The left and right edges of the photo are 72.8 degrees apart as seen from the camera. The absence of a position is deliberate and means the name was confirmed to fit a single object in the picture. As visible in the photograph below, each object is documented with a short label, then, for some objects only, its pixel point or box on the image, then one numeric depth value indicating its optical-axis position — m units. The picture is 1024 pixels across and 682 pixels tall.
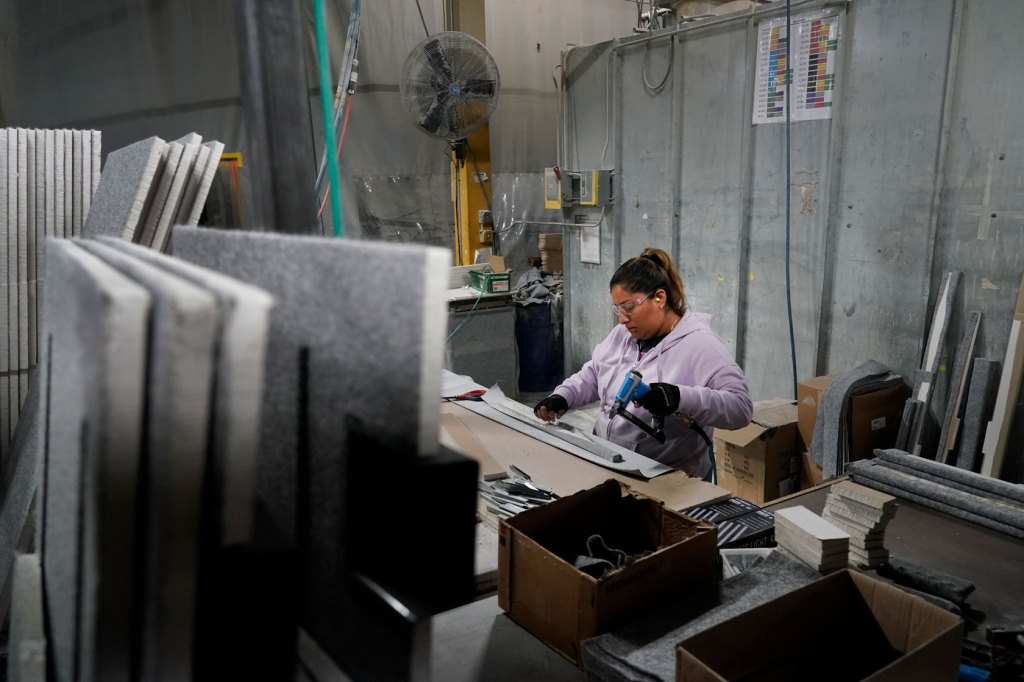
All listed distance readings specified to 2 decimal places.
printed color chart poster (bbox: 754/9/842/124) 3.03
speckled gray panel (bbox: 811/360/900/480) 2.73
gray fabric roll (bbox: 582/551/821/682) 1.05
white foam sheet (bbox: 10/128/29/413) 1.58
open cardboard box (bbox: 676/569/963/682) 1.02
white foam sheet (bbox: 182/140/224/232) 1.05
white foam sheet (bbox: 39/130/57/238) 1.61
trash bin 4.81
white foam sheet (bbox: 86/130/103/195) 1.65
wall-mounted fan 3.79
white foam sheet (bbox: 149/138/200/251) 1.01
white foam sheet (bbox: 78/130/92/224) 1.64
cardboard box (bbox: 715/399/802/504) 2.98
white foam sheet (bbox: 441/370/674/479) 1.86
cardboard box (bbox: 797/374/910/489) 2.78
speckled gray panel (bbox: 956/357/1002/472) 2.58
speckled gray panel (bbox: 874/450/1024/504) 1.69
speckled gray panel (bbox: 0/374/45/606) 1.20
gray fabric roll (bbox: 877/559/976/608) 1.33
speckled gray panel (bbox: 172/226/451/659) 0.36
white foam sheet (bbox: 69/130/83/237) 1.63
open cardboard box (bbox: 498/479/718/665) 1.13
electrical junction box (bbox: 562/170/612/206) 4.21
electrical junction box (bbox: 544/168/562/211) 4.41
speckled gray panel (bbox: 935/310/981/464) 2.64
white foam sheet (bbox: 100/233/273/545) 0.33
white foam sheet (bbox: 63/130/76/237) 1.63
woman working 2.06
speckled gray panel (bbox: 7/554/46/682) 0.55
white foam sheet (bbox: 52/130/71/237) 1.62
